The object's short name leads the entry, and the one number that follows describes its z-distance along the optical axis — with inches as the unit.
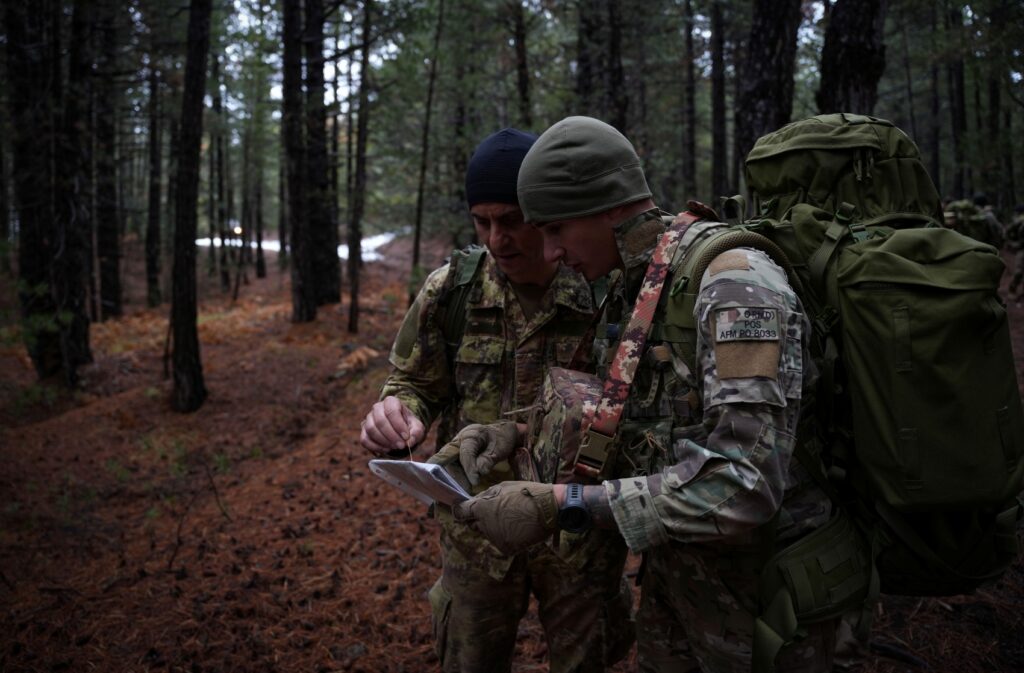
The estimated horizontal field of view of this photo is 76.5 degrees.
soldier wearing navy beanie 96.7
